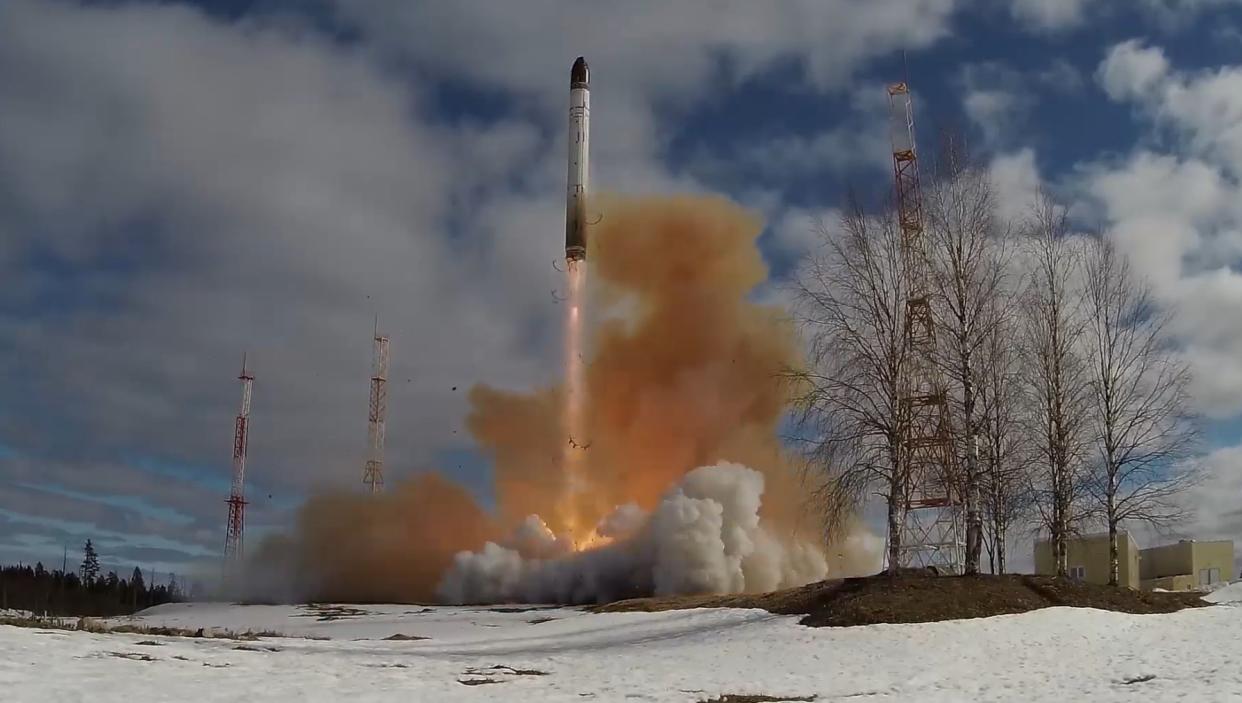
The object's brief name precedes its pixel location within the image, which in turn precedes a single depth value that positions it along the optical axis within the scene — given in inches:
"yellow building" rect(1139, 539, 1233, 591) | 2388.0
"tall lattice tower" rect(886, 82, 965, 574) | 1339.8
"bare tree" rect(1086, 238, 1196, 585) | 1379.2
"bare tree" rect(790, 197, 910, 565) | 1270.9
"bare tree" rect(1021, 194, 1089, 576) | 1437.0
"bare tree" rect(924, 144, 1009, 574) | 1278.3
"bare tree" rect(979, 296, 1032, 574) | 1385.3
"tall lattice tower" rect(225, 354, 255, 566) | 3878.0
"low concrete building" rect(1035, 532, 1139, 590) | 2393.0
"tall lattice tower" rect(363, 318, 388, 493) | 3622.0
